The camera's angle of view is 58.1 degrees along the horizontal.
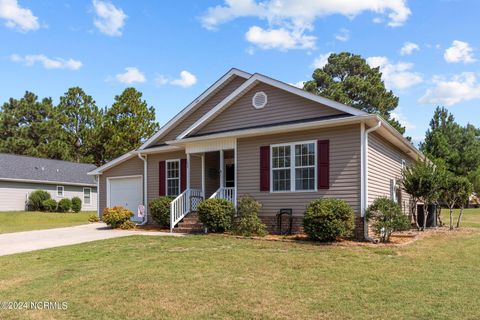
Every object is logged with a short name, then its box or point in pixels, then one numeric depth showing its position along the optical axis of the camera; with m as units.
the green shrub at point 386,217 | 11.28
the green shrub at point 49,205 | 29.50
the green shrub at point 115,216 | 16.55
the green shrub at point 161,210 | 15.64
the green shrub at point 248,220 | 12.92
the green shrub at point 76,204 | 31.61
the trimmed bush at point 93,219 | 21.24
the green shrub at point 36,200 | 29.51
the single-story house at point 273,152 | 12.41
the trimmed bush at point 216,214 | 13.44
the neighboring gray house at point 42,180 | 28.66
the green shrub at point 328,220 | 11.10
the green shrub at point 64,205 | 30.54
